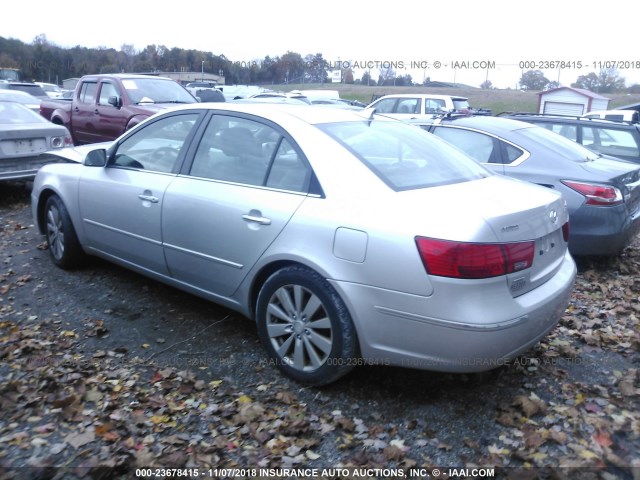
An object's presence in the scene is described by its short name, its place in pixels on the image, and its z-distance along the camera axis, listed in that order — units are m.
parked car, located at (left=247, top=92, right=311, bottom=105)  22.89
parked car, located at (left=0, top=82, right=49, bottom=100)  20.75
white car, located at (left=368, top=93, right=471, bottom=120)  15.87
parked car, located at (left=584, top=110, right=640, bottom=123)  14.41
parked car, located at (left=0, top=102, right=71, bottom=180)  7.96
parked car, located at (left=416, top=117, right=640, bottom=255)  5.30
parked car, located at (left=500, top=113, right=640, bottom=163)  7.90
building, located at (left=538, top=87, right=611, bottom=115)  23.56
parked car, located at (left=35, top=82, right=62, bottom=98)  28.23
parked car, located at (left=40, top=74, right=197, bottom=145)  10.39
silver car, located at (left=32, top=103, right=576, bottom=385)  2.94
